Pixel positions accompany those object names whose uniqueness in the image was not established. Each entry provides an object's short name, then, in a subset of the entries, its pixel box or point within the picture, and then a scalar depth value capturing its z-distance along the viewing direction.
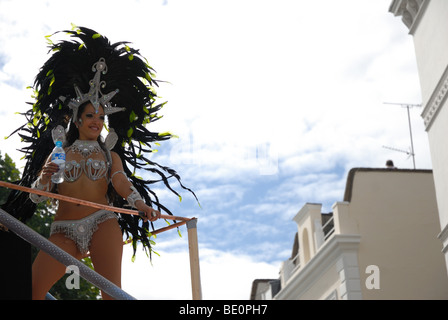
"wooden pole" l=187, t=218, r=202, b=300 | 4.75
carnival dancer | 5.61
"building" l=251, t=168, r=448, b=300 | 21.91
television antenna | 25.29
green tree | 19.02
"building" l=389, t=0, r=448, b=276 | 17.36
